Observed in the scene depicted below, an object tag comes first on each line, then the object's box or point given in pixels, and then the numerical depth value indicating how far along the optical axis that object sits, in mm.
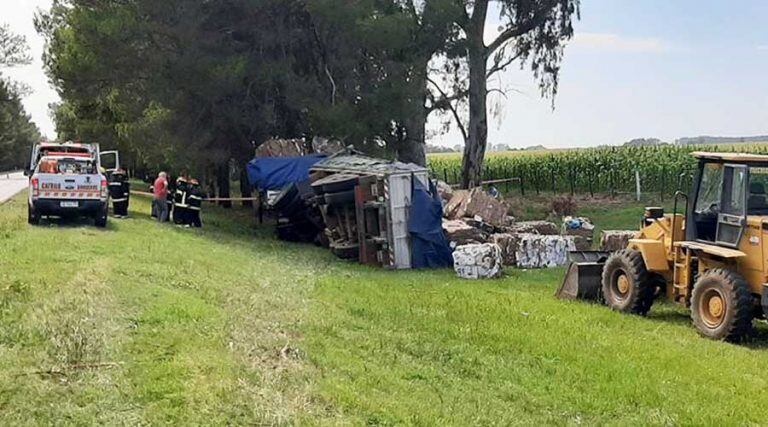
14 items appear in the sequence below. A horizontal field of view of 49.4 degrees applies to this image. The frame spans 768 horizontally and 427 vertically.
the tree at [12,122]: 50406
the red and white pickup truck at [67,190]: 19734
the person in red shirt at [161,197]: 23531
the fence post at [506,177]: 41250
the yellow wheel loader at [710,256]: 10945
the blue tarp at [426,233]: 19156
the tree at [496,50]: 33031
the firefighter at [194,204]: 23484
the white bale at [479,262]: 16953
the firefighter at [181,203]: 23384
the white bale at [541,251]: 18969
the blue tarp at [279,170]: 24422
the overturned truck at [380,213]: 19078
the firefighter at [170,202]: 24125
